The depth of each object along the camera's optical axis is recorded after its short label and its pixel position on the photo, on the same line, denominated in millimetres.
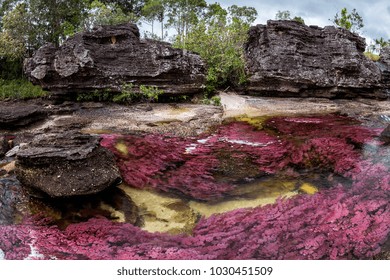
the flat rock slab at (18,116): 8156
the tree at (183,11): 27141
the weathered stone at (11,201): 4324
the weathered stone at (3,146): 6292
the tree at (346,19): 20812
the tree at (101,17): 21531
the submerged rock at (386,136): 6203
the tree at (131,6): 30577
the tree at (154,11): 26562
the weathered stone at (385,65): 13758
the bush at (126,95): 10344
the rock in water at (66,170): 4453
